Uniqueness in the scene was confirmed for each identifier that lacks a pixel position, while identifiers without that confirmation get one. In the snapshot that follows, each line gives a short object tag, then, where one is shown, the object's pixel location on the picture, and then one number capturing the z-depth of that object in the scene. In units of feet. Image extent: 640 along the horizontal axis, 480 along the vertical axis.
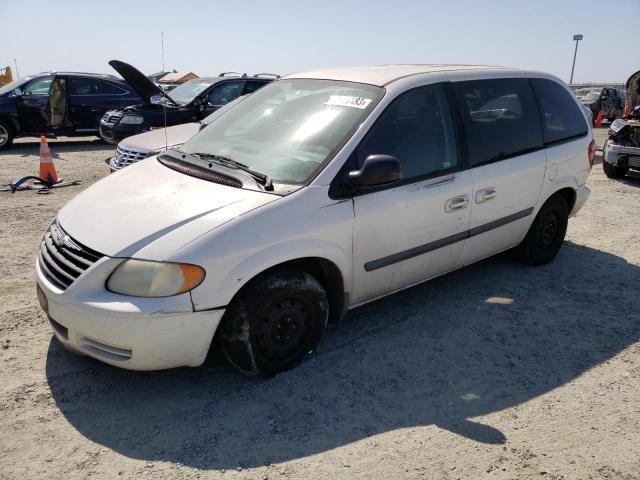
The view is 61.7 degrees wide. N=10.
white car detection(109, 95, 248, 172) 21.25
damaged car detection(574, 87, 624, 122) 71.72
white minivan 8.94
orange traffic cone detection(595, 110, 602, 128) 62.71
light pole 145.59
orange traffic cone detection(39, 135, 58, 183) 25.94
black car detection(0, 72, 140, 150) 37.27
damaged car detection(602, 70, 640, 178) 29.50
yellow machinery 74.20
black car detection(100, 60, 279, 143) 32.17
